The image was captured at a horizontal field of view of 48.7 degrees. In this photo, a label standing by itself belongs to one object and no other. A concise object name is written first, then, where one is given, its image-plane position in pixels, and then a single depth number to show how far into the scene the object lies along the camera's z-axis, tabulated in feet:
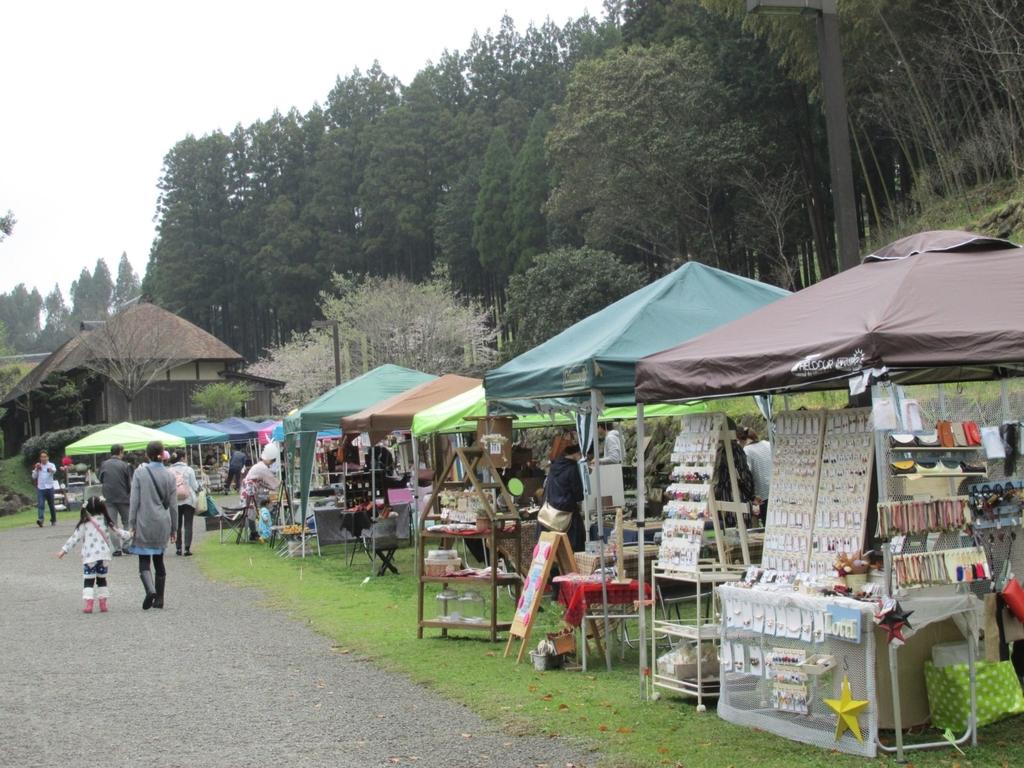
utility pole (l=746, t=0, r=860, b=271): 22.93
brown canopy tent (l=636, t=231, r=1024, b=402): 17.20
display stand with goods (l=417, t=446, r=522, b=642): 31.24
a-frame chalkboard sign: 27.73
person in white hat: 71.10
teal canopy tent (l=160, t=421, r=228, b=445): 119.14
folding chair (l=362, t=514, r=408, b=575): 48.32
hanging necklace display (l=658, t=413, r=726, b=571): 23.13
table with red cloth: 26.09
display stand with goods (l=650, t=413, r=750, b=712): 22.66
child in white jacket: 39.68
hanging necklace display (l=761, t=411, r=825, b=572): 20.84
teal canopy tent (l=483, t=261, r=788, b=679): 25.89
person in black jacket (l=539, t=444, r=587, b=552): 33.94
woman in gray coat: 38.99
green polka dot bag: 18.81
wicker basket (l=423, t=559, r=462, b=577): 32.17
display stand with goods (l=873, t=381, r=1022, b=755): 18.07
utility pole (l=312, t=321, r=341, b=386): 96.22
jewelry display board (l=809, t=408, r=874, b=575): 19.81
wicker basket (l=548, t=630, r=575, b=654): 26.94
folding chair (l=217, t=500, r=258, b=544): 71.51
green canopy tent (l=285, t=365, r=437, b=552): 57.62
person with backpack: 63.00
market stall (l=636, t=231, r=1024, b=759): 17.62
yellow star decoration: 18.26
